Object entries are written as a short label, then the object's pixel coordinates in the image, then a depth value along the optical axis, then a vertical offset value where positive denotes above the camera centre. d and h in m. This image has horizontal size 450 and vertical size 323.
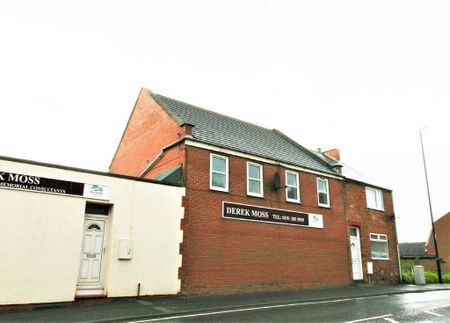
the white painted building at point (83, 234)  10.52 +0.79
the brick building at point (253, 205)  14.53 +2.61
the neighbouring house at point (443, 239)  48.38 +2.99
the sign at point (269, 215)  15.39 +2.00
